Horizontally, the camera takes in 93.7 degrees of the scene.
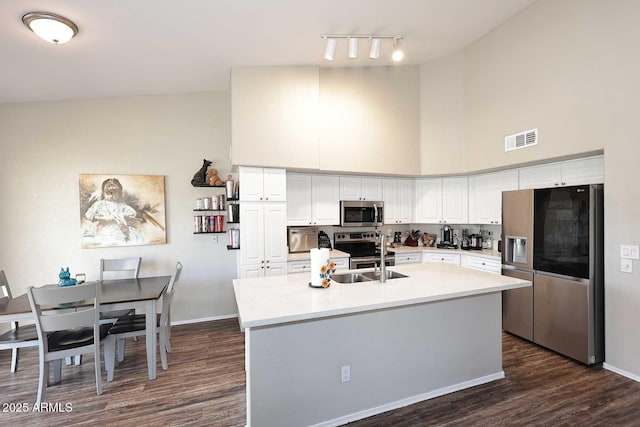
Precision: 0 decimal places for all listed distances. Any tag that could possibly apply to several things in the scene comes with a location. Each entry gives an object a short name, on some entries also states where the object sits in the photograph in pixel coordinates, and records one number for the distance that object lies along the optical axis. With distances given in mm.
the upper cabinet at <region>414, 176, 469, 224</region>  4785
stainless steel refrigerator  2861
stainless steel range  4555
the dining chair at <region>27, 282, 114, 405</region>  2340
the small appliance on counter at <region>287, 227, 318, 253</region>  4547
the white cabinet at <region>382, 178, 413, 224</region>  5027
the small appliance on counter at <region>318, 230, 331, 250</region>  4812
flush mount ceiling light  2326
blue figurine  2959
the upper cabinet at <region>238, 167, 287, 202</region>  3770
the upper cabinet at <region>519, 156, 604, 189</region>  3160
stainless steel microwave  4750
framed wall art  3936
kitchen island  1944
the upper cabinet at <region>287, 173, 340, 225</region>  4488
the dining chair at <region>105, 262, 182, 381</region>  2801
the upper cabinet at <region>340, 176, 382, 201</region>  4785
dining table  2469
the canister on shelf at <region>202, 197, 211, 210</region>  4250
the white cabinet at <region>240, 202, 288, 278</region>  3768
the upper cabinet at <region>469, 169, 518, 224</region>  4145
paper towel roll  2391
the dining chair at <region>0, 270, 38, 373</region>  2541
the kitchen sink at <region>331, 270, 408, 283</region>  2869
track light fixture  3096
